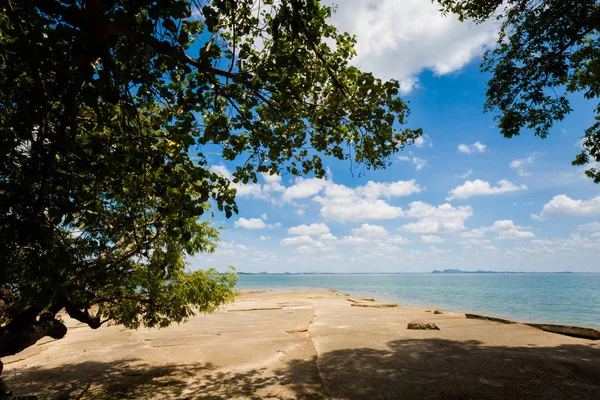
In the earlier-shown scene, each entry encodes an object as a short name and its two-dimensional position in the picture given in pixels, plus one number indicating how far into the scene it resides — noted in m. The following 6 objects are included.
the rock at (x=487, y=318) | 14.82
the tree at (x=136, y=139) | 3.33
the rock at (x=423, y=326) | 13.21
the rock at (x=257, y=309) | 27.58
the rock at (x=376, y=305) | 27.64
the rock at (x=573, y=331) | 10.80
